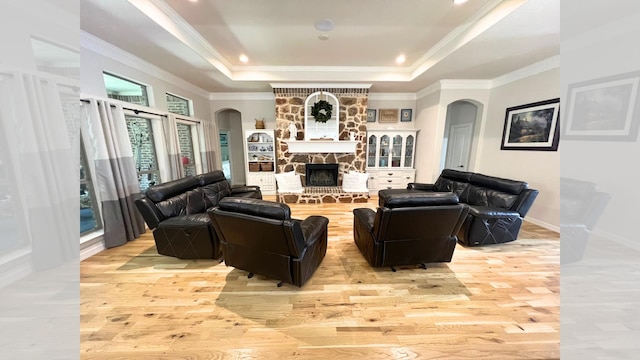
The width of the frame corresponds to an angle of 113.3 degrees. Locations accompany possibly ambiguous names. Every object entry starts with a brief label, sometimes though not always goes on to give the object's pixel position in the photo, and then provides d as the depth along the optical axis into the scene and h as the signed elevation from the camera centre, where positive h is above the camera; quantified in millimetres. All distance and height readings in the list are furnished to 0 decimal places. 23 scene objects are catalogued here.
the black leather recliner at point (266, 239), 1859 -889
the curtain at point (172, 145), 4008 +10
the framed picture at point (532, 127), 3449 +321
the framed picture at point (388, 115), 5875 +834
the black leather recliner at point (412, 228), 2092 -879
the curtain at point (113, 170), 2766 -339
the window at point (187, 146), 4708 -11
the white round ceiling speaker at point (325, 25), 2857 +1667
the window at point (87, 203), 2803 -776
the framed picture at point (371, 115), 5883 +837
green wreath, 5125 +835
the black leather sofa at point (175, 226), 2529 -956
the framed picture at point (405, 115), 5859 +834
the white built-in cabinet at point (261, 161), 5758 -425
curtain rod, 2645 +559
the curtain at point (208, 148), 5227 -63
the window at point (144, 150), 3629 -81
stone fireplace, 5246 +396
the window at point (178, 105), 4336 +883
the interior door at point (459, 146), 5465 -25
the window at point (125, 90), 3160 +900
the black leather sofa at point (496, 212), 2889 -930
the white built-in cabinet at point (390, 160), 5688 -401
